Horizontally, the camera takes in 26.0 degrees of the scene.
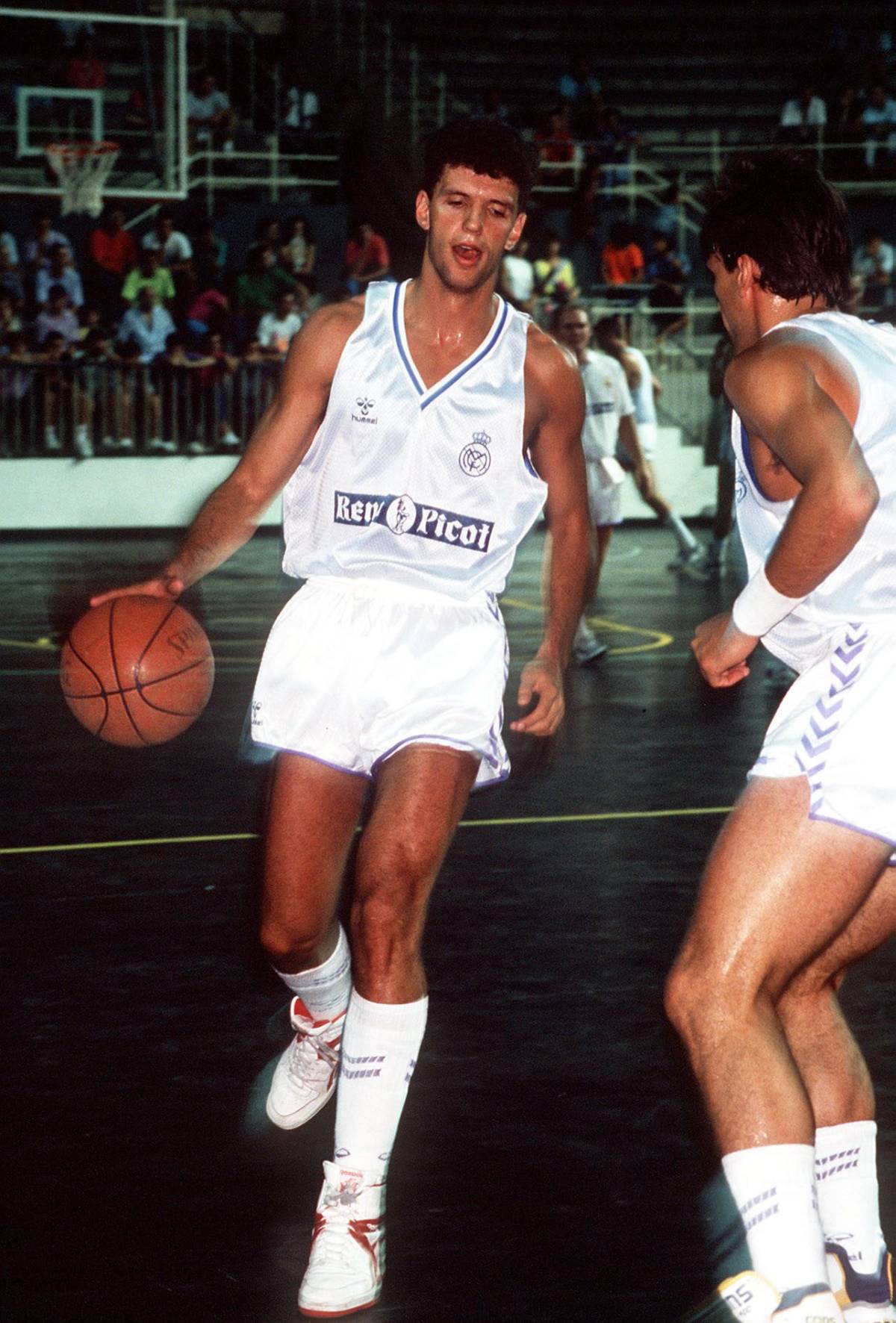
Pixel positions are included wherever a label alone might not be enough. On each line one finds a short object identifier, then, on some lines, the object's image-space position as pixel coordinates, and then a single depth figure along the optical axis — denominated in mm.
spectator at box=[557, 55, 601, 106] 26688
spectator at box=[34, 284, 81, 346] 20016
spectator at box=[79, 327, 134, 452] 19953
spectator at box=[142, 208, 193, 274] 20844
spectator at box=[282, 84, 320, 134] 24109
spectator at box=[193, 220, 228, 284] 20953
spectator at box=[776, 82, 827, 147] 25938
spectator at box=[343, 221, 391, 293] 21188
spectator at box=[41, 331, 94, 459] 19797
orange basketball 4727
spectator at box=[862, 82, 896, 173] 25922
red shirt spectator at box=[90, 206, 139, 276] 20578
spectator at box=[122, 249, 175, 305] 20391
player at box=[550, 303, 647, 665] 12195
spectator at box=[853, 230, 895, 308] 23641
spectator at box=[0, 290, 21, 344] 19688
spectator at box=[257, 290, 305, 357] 20594
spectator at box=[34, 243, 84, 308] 20188
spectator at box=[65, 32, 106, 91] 22594
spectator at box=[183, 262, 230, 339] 20609
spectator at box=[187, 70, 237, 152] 23242
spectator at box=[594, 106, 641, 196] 25281
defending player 3154
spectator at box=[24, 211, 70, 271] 20219
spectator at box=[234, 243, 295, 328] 20812
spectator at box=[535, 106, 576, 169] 25016
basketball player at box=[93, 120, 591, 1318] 4207
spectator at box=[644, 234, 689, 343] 23016
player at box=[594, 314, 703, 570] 14570
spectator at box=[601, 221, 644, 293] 23359
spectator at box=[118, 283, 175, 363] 20172
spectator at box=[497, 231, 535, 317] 20938
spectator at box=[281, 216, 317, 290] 21375
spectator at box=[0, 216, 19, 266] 20250
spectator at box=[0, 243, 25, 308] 20062
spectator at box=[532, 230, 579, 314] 21531
